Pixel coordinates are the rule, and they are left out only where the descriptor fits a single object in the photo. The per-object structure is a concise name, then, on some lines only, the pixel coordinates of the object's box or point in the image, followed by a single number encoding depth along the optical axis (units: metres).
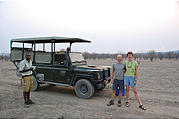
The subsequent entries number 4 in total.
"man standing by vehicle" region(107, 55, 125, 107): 4.47
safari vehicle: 5.03
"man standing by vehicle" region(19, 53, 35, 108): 4.28
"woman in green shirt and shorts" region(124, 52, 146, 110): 4.29
